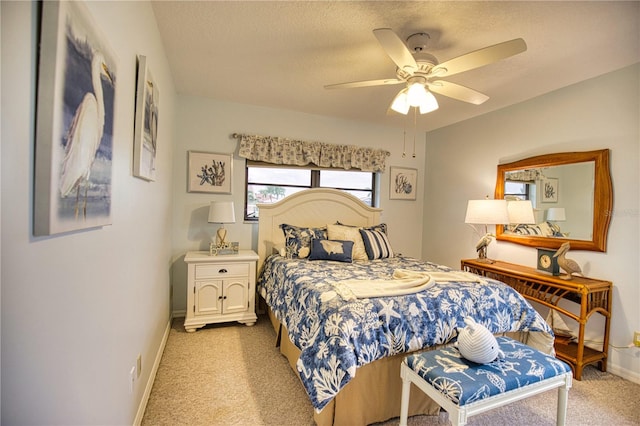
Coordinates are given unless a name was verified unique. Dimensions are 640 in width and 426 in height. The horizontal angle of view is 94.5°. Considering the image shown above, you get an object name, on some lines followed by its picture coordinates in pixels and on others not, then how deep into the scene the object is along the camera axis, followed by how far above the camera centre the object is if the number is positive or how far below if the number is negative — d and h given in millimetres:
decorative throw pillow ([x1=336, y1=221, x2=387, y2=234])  3625 -213
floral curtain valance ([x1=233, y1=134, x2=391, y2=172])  3539 +710
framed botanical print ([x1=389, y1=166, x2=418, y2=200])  4367 +432
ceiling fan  1635 +925
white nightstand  2959 -862
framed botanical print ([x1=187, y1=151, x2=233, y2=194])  3371 +380
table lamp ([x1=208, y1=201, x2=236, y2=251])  3150 -75
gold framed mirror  2537 +208
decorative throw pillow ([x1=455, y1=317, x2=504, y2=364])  1505 -672
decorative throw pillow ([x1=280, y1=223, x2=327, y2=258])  3176 -327
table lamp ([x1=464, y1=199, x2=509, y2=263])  3037 +6
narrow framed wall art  1531 +442
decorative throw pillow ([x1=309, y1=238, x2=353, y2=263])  3051 -430
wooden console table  2314 -682
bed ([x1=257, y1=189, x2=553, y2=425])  1605 -706
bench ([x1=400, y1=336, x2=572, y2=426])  1351 -806
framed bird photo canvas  693 +216
